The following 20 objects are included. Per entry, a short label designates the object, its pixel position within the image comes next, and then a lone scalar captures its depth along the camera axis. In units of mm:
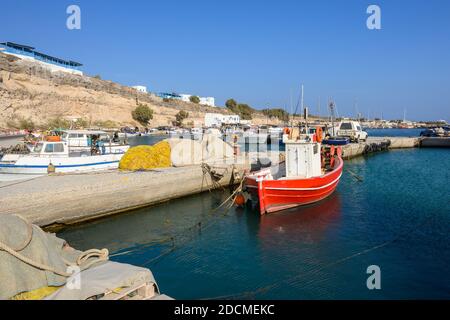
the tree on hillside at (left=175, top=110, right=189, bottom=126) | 130200
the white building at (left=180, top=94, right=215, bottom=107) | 193562
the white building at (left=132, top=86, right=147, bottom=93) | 172012
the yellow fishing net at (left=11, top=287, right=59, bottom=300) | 6666
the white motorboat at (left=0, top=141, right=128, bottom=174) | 23703
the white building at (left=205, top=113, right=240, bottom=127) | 128375
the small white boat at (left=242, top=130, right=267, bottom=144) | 72812
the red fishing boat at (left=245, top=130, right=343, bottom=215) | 18984
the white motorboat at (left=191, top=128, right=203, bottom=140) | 95756
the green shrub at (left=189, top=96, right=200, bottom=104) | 189500
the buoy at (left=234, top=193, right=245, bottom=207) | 21959
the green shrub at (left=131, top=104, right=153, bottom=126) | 115875
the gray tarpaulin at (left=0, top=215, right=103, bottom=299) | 6516
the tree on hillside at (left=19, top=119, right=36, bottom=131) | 74281
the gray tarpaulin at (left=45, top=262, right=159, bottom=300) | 6539
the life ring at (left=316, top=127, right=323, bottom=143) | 21802
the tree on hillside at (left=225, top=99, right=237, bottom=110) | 192500
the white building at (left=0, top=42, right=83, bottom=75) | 117162
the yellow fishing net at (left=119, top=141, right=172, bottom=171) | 24203
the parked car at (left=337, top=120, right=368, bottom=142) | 57828
